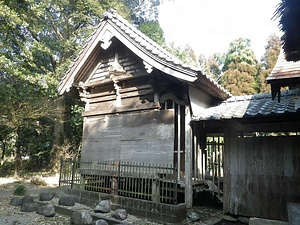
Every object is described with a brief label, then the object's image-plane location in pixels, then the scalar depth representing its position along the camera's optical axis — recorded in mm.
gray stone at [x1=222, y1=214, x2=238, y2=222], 7105
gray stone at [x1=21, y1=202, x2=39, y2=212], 7656
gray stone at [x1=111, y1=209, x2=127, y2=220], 6751
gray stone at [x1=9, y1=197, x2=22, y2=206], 8406
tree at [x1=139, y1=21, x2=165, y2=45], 21092
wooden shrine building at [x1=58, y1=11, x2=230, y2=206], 7875
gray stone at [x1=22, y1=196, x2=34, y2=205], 8234
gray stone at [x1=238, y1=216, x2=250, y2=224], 6952
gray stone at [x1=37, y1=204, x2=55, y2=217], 7223
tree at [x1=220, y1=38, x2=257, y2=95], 25656
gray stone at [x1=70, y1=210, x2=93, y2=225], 6320
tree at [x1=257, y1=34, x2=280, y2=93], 25617
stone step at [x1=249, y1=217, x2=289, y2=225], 4773
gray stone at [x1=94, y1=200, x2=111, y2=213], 7441
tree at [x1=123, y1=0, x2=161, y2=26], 21641
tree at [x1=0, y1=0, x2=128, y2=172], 13305
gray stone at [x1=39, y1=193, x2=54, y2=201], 8812
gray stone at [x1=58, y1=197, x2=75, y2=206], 8116
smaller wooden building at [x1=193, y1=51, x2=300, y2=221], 6457
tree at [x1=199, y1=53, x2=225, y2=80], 35056
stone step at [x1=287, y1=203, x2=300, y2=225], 4134
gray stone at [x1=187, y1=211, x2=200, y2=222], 6883
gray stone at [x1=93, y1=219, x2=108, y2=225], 5926
